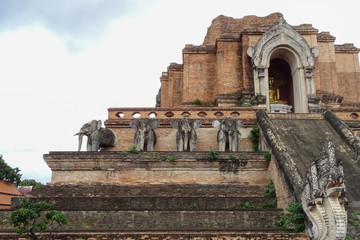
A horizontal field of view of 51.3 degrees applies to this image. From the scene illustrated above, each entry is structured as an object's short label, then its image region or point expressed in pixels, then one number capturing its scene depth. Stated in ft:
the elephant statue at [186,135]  44.47
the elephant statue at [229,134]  44.75
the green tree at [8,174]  109.19
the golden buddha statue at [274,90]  68.69
